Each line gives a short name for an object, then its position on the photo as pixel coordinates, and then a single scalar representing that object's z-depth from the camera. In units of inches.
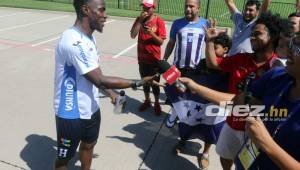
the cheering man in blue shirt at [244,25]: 140.1
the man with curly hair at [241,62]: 90.5
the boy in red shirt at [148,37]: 159.2
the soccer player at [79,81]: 87.7
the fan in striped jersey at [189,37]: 143.5
